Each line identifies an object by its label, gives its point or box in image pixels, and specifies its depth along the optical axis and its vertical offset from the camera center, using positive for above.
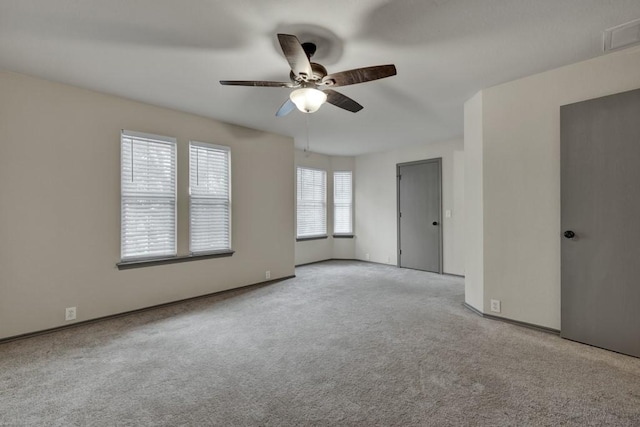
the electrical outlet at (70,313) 3.07 -1.02
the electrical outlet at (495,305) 3.22 -1.01
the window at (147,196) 3.49 +0.23
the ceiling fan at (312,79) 2.02 +1.01
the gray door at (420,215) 5.69 -0.05
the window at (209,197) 4.08 +0.24
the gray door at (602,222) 2.41 -0.09
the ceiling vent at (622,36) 2.13 +1.33
